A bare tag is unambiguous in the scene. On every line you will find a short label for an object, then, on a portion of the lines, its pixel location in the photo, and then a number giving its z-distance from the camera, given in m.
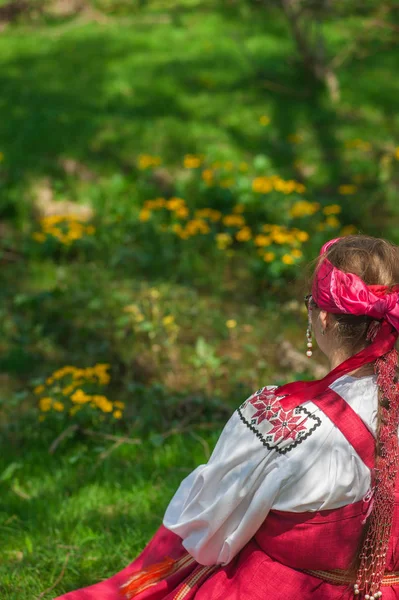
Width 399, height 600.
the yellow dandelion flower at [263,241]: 9.99
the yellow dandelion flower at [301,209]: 10.77
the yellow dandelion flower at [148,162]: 11.80
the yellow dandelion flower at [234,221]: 10.91
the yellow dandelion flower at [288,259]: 9.84
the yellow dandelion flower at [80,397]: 7.48
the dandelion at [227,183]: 11.67
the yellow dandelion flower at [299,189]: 10.93
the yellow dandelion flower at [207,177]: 11.62
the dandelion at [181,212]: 10.90
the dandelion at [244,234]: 10.49
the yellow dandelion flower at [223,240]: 10.80
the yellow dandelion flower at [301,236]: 10.08
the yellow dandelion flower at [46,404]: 7.61
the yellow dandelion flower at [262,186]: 11.11
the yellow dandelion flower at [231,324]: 9.13
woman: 3.98
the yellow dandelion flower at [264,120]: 14.04
